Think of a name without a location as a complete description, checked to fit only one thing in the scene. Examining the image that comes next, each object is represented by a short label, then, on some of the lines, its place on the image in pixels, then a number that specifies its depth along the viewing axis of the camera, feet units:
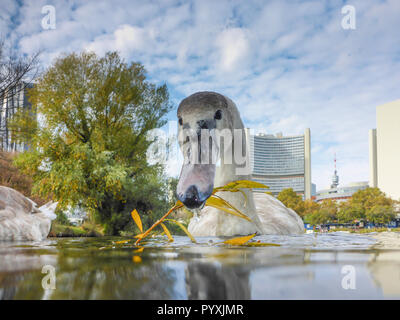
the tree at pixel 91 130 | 24.97
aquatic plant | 4.91
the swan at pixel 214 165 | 4.95
